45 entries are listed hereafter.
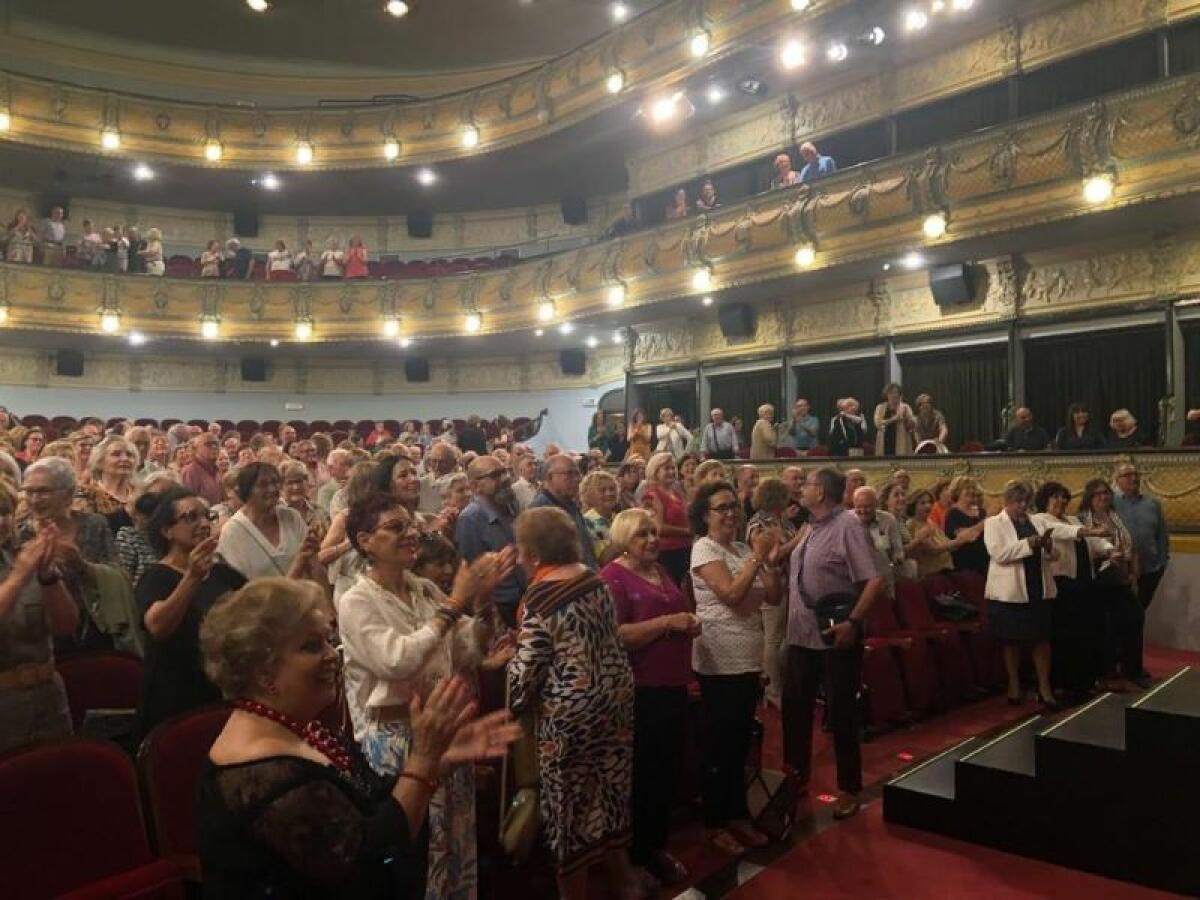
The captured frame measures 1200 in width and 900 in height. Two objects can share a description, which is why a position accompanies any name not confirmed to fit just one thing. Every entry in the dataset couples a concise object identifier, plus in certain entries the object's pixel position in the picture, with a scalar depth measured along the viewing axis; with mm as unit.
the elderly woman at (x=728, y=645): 3256
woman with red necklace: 1316
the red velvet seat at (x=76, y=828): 1896
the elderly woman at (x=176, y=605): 2424
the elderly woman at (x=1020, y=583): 5305
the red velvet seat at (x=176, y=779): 2184
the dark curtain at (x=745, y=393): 13344
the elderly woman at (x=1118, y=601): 5723
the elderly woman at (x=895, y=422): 9992
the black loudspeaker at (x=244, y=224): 18422
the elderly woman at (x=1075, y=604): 5527
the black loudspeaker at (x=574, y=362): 16938
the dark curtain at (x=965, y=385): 10930
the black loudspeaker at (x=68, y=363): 16188
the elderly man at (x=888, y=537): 5121
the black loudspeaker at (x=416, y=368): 17859
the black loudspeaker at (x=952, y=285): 10844
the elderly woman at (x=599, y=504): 4336
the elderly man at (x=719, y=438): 11250
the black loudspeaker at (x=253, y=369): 17594
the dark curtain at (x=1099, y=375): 9617
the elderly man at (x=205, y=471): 5191
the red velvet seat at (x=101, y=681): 2754
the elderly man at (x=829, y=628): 3688
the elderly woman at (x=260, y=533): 3090
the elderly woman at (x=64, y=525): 2801
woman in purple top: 2977
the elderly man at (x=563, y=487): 3953
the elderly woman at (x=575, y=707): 2539
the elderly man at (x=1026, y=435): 8680
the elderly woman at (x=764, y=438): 10781
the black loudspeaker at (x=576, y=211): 17516
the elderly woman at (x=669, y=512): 4879
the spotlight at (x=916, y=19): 10617
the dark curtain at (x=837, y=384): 12195
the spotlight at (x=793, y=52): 11203
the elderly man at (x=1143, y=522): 6285
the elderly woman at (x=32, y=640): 2227
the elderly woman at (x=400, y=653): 2135
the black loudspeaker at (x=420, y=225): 18766
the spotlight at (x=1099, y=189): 8578
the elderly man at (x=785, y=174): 11594
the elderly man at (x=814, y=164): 11523
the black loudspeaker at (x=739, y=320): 13219
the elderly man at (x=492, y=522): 3881
